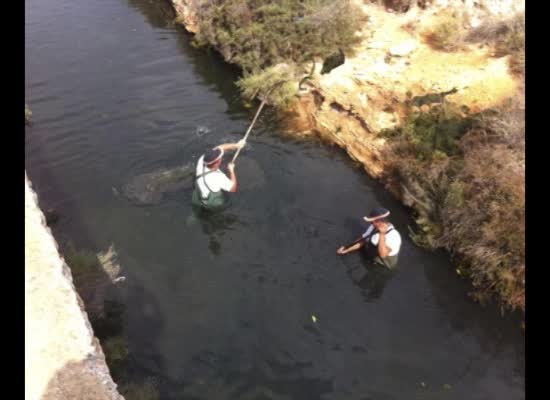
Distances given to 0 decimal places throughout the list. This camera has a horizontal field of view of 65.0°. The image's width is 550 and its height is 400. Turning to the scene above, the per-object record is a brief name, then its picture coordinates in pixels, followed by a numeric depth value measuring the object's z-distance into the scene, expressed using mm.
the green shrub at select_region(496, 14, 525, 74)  11516
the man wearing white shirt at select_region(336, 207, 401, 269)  8133
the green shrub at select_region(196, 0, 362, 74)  14219
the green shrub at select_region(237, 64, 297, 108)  13742
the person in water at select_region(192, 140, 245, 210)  9156
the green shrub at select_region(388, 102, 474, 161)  10414
